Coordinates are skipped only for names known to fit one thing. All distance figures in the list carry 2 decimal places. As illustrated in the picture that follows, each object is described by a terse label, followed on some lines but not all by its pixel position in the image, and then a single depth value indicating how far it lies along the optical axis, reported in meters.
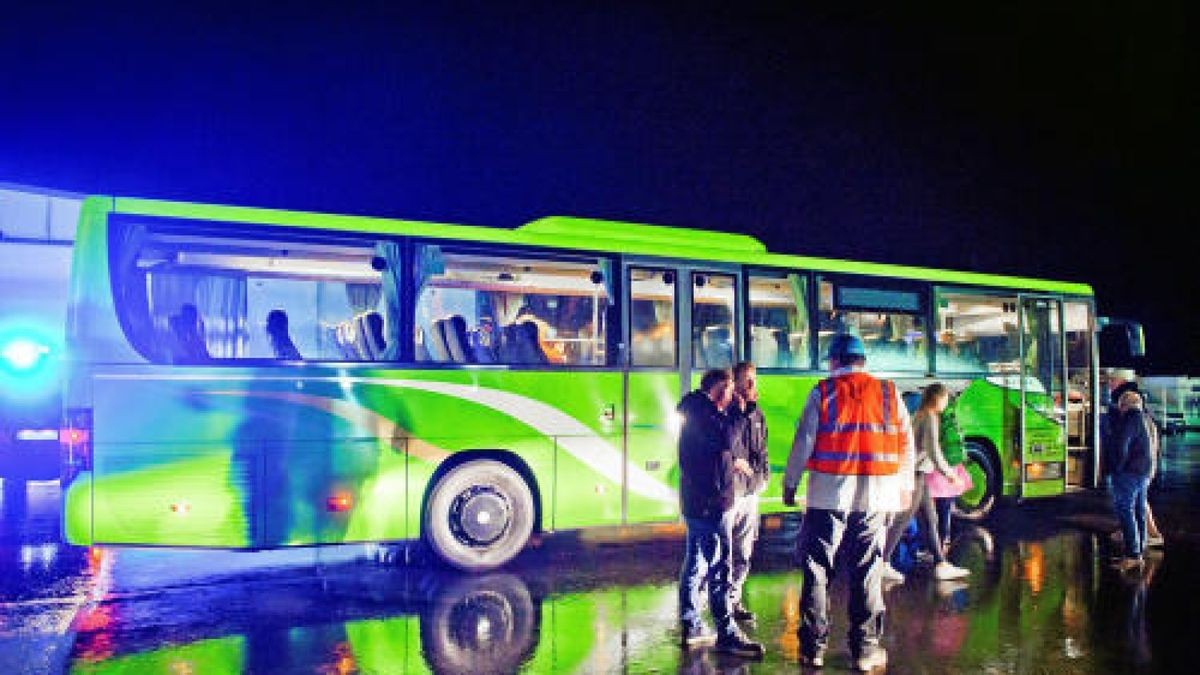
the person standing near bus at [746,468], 6.60
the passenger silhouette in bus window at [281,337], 8.52
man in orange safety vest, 6.00
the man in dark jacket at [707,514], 6.29
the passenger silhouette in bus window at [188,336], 8.09
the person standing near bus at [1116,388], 9.95
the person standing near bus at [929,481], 8.74
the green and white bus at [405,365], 7.89
